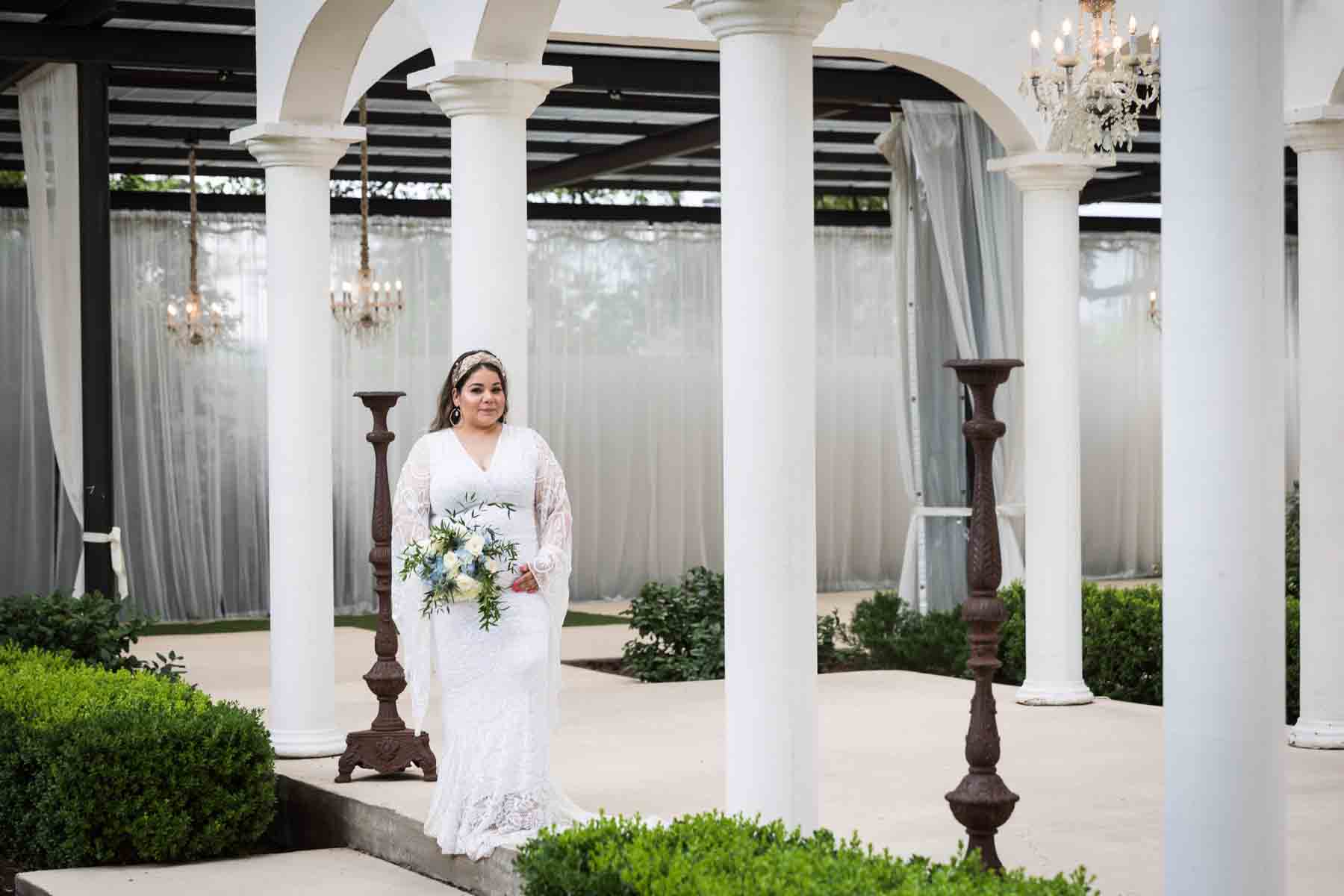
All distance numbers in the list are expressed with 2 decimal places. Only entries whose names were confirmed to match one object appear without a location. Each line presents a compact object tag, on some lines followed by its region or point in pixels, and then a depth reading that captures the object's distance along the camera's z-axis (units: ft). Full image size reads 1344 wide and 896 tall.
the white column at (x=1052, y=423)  32.65
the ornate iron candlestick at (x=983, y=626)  17.02
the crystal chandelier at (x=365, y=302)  49.10
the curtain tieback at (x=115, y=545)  35.19
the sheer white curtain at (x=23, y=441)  55.72
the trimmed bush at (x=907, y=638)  39.09
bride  20.83
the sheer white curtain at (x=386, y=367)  59.06
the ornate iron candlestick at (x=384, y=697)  25.63
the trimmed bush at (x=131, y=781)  23.45
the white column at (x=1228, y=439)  12.51
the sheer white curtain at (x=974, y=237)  38.99
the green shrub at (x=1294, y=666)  32.50
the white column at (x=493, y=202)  22.65
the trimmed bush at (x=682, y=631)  39.50
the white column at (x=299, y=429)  28.71
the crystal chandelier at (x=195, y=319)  54.34
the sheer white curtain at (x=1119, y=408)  68.54
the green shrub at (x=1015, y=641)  37.06
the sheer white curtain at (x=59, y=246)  37.14
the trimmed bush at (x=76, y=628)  32.81
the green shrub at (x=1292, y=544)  41.08
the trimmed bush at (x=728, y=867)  13.71
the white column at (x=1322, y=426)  28.37
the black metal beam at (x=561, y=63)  33.96
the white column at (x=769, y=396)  17.02
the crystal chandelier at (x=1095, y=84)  26.76
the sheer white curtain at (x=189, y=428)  57.06
